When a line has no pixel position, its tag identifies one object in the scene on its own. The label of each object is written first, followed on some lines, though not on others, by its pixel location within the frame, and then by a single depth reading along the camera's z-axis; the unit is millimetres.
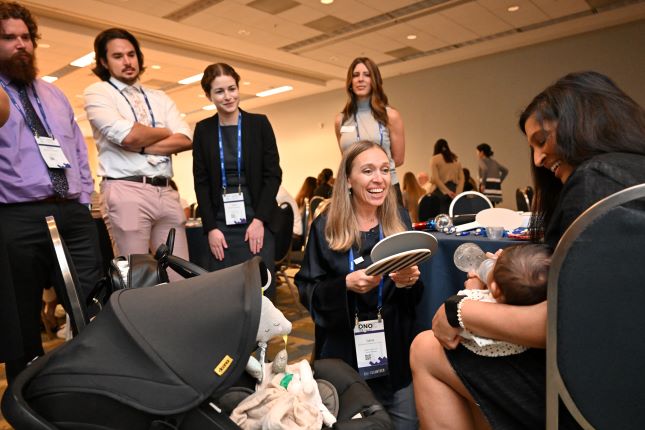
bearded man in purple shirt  1700
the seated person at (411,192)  8211
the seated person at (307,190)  7758
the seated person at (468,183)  9335
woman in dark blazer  2371
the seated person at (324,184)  7241
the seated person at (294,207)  4252
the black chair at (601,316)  823
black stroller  775
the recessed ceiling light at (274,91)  11979
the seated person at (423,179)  10419
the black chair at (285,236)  3789
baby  1054
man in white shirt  2119
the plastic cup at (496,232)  2094
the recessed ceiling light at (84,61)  8555
